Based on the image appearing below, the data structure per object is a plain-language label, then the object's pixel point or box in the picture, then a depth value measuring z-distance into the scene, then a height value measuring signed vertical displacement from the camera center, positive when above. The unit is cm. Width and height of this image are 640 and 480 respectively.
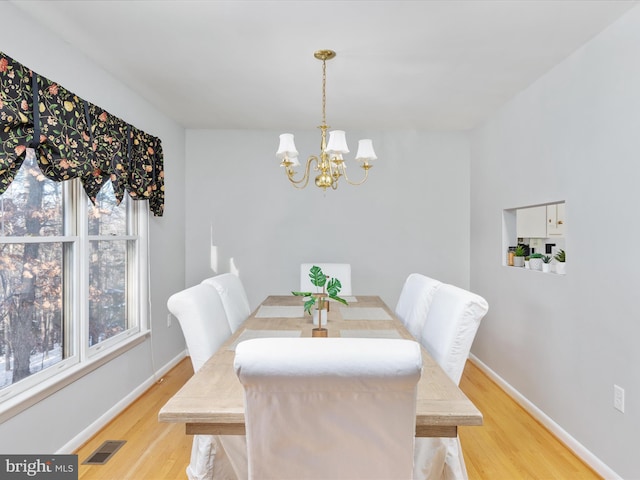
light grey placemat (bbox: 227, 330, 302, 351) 218 -51
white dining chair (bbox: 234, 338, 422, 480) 102 -43
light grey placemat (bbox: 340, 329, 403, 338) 219 -51
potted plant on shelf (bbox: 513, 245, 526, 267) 347 -15
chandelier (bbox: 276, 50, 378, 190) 247 +52
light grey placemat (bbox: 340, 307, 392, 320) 268 -51
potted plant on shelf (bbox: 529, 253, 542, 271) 315 -18
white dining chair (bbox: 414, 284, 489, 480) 176 -52
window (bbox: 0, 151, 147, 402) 215 -25
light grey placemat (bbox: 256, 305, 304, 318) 277 -51
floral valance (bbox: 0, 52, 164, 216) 191 +57
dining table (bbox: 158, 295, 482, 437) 130 -53
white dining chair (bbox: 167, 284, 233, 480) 188 -49
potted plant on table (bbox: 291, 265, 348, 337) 229 -31
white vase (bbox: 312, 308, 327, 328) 248 -48
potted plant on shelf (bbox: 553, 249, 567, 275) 281 -17
